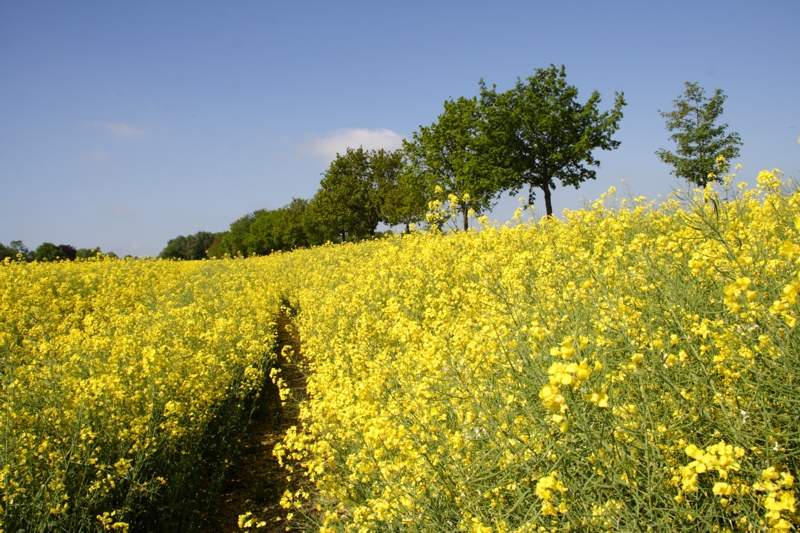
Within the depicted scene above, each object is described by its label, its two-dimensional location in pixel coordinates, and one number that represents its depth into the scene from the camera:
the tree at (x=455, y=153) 22.84
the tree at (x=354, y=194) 35.75
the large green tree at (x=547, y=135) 22.42
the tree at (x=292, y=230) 48.83
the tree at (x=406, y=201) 27.41
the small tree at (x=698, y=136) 26.64
